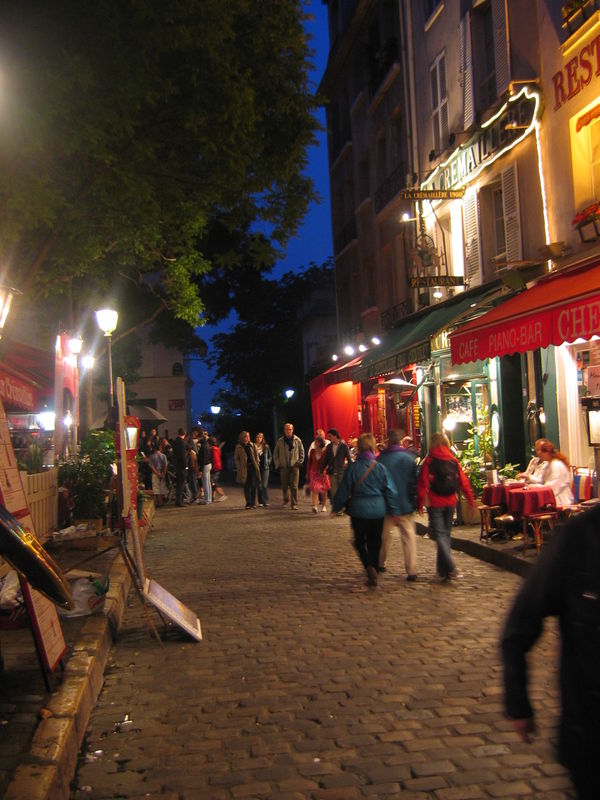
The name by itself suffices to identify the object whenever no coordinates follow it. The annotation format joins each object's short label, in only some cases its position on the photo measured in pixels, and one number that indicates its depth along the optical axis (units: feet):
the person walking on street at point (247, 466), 64.08
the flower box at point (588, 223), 36.94
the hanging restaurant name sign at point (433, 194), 54.70
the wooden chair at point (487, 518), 37.01
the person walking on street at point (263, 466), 65.41
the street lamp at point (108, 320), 52.90
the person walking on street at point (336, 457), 55.52
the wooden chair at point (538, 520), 33.65
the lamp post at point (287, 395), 118.83
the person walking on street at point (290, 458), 62.28
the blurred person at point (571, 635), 7.08
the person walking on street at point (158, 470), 70.74
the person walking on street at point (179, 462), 67.97
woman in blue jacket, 30.30
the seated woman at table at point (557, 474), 34.94
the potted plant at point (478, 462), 44.21
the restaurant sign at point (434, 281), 54.90
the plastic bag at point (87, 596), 24.04
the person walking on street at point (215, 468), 74.18
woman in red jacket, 30.45
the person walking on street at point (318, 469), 57.93
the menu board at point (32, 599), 16.57
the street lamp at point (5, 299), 36.96
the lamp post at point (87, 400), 73.56
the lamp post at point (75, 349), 46.02
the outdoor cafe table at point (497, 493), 37.04
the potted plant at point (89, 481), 42.70
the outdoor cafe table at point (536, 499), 34.30
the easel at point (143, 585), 22.58
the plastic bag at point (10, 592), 21.04
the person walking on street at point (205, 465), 71.46
